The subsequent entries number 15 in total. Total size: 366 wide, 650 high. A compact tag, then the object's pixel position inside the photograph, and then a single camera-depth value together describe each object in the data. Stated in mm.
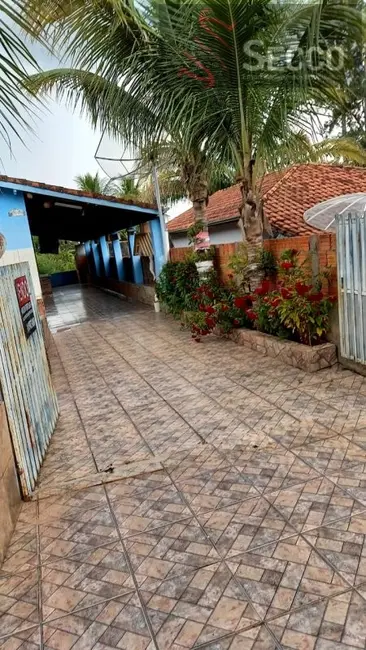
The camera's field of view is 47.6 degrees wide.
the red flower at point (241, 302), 7508
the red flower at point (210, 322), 8070
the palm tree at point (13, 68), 1595
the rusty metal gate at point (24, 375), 3369
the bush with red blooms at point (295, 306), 5773
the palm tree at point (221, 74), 5383
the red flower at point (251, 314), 7247
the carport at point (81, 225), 9805
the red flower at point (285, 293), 5981
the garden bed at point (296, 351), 5699
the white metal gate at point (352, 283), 4973
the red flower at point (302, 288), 5789
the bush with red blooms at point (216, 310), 7883
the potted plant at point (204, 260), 9180
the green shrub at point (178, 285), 10471
